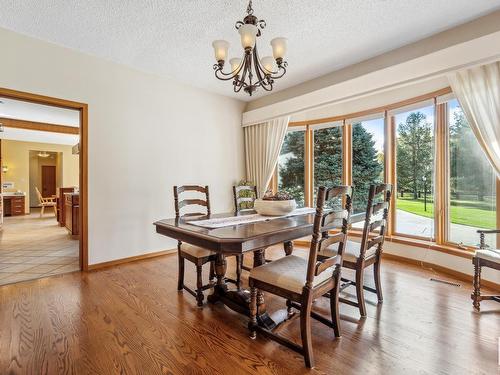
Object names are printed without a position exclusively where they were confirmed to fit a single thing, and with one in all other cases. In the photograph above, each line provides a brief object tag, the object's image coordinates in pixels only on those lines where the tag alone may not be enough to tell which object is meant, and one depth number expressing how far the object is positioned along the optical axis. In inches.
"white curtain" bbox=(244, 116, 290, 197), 177.2
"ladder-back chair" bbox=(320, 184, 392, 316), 77.1
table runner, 77.3
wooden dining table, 60.8
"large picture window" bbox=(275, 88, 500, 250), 115.4
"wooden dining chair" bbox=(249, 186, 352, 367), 59.4
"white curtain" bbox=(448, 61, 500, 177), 95.3
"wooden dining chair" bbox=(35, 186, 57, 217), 302.4
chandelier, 79.4
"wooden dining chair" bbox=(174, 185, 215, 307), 87.9
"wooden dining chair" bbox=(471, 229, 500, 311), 81.8
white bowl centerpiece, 93.4
